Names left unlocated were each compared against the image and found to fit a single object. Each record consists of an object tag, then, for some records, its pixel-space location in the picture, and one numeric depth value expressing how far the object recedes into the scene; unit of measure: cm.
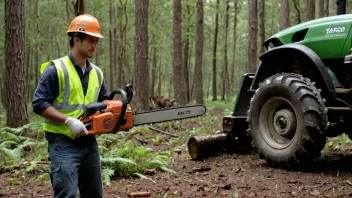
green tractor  517
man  326
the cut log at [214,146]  681
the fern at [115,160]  577
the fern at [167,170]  593
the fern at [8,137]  835
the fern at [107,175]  518
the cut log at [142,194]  478
